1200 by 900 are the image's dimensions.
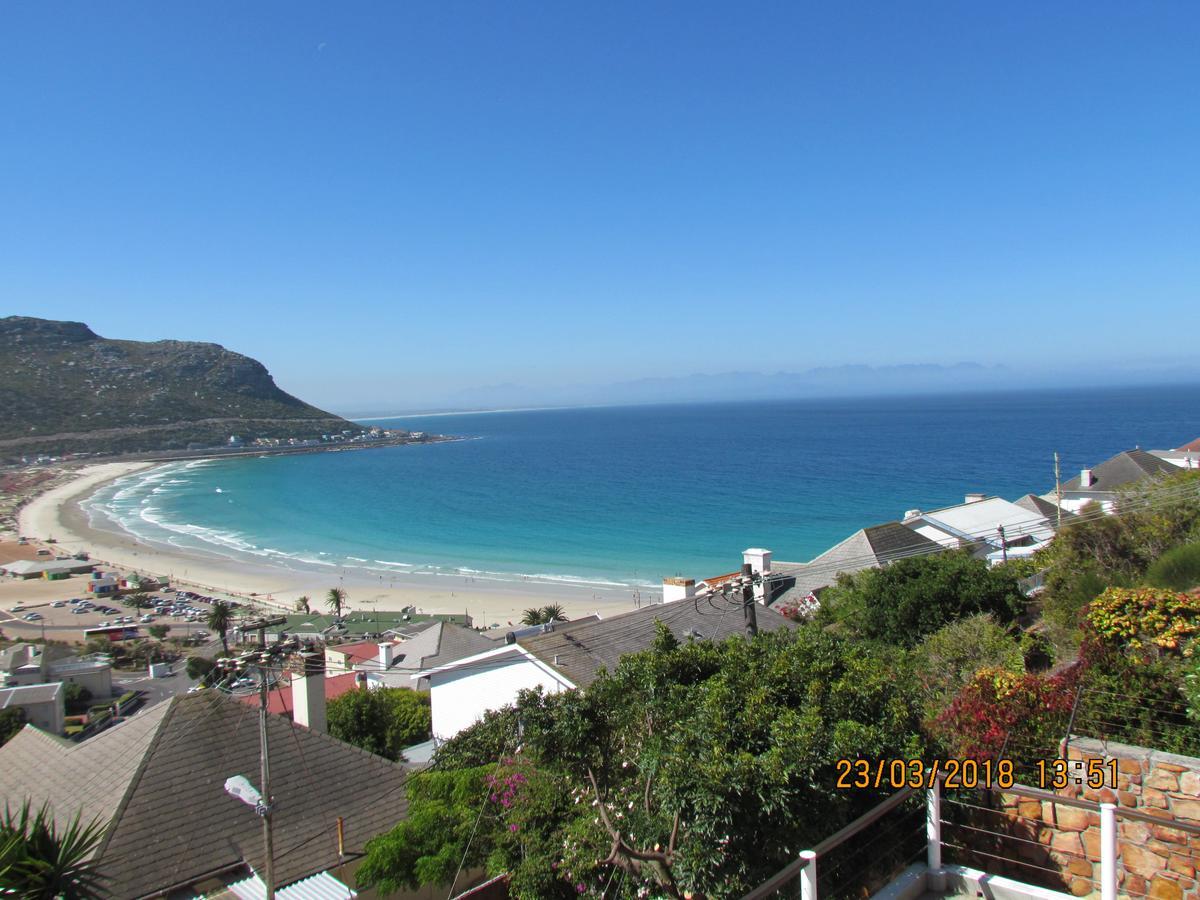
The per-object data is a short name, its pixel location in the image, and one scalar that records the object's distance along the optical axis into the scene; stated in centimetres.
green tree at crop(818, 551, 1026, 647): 1664
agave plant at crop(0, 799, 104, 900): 590
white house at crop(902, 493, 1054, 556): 3222
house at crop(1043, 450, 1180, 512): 3625
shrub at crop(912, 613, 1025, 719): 969
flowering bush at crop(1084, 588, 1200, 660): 839
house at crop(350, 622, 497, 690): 2506
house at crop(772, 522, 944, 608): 2834
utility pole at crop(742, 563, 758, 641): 1220
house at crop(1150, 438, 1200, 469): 3709
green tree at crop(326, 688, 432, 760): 1706
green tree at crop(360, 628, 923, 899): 563
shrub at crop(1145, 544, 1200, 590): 1206
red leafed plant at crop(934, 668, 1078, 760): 695
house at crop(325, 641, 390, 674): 2756
